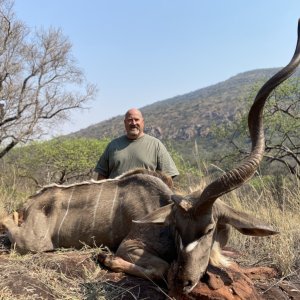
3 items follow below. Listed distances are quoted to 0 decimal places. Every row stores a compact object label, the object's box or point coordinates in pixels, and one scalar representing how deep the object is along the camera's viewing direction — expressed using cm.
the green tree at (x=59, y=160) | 1362
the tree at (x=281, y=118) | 1338
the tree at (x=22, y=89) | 1345
